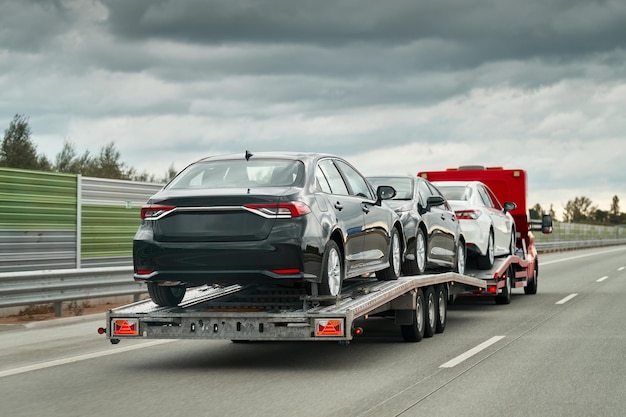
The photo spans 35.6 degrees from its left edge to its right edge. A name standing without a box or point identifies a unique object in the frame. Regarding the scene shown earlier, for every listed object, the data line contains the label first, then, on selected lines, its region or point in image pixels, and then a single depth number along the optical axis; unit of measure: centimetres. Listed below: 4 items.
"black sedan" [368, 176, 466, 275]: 1284
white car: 1653
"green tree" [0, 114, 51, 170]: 5572
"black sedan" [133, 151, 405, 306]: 895
